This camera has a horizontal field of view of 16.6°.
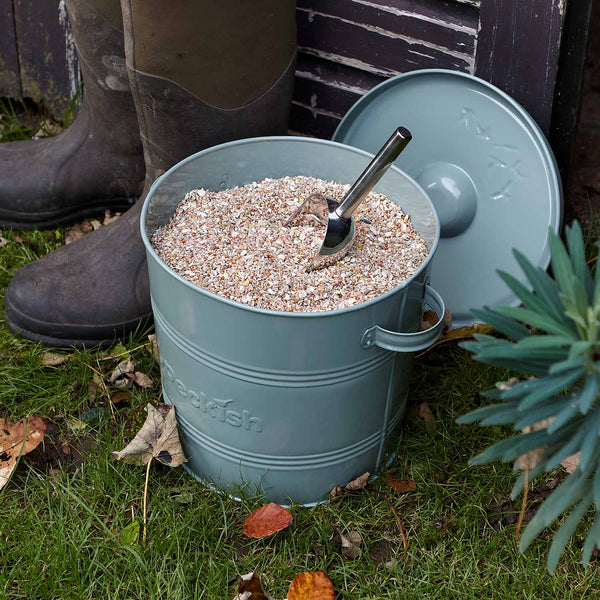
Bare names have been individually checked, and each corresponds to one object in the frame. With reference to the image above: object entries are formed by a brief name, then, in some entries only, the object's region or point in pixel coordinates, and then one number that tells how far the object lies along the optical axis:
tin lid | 2.15
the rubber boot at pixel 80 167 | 2.34
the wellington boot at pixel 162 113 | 2.09
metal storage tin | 1.96
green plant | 1.78
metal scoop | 2.00
